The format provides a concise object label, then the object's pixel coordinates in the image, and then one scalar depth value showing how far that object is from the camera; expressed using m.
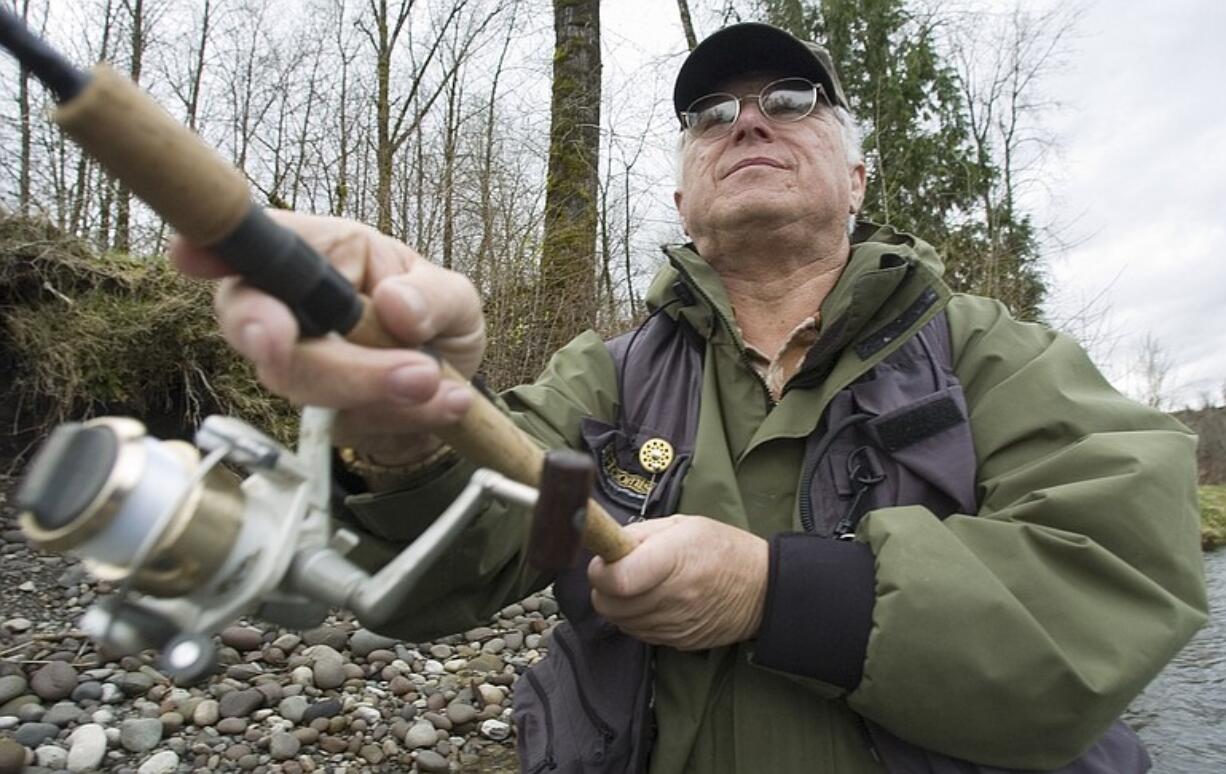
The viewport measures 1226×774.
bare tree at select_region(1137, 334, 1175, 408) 22.33
